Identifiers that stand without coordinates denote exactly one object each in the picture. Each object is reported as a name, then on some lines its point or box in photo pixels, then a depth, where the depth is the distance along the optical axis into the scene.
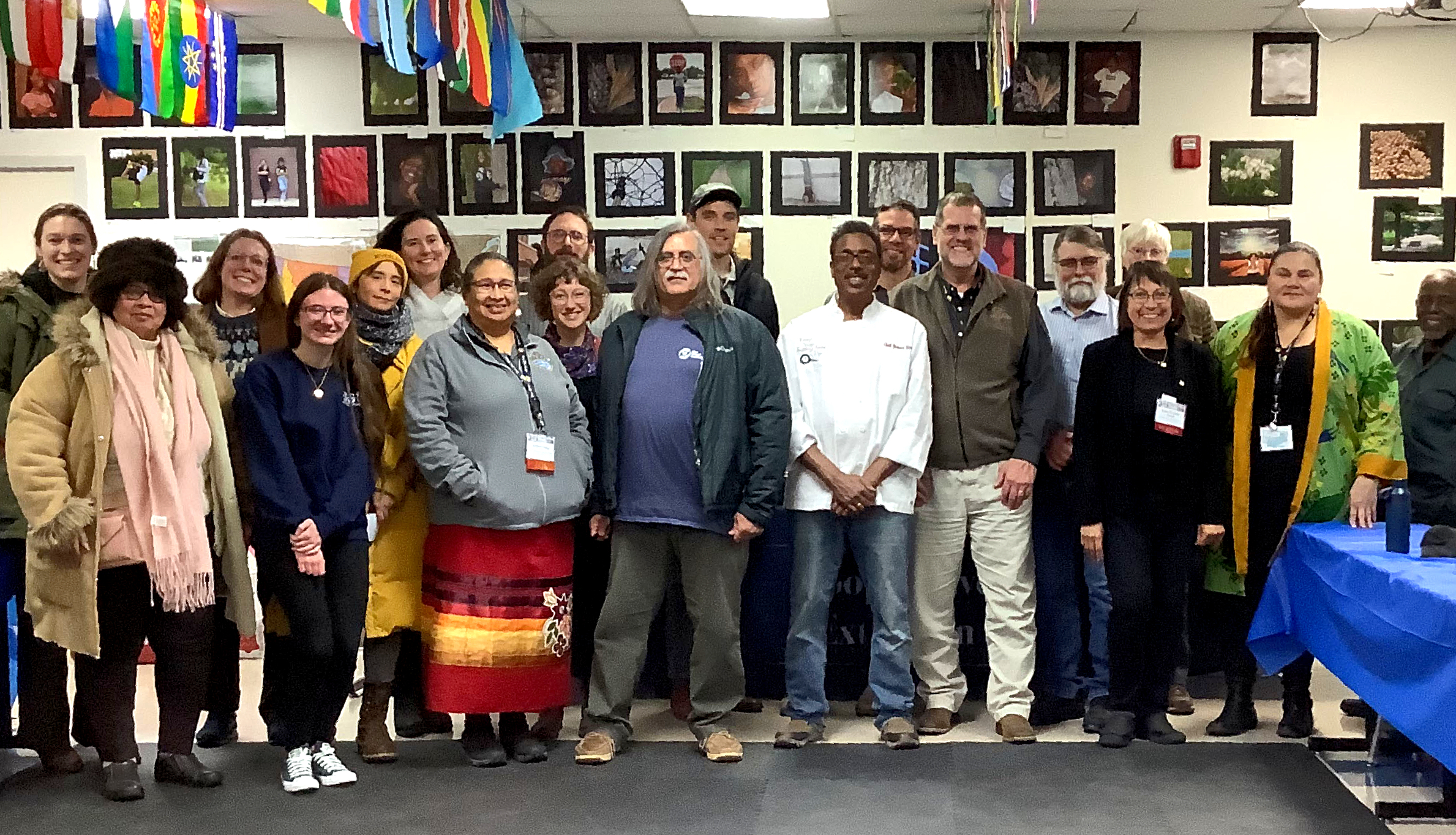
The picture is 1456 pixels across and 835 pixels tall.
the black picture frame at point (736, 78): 6.69
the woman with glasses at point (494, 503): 3.78
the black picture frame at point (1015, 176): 6.68
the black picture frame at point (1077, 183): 6.64
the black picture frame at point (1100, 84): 6.59
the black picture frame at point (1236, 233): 6.64
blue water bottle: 3.39
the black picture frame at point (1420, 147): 6.56
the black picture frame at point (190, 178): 6.90
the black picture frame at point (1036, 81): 6.61
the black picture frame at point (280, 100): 6.81
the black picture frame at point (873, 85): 6.67
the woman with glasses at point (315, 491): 3.60
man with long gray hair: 3.92
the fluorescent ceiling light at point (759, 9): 6.09
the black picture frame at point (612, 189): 6.76
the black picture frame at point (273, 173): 6.86
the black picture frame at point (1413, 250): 6.57
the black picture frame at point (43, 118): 6.84
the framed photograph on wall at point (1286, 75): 6.54
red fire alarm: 6.61
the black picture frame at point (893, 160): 6.70
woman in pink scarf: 3.45
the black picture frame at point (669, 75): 6.70
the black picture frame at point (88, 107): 6.80
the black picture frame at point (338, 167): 6.85
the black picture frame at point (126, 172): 6.89
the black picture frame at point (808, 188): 6.73
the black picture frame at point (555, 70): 6.74
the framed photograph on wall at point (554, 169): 6.79
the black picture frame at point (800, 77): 6.70
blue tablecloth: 2.88
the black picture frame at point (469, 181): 6.84
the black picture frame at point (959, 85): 6.65
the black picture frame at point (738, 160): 6.75
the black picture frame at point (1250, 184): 6.61
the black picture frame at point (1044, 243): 6.68
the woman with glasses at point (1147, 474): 3.98
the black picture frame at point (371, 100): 6.84
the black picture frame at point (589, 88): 6.71
